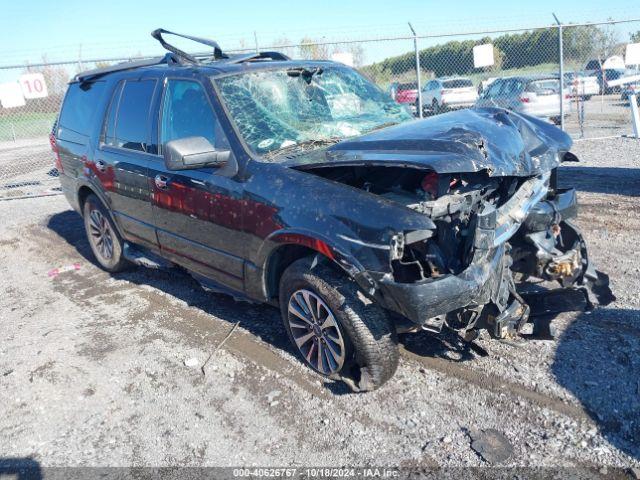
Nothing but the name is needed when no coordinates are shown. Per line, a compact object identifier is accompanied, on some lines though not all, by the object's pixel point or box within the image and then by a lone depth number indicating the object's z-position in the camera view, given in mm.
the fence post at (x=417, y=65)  10788
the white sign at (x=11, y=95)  12719
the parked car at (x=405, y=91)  19281
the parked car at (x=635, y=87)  17703
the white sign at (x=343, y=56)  12406
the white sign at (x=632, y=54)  12430
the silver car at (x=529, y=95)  15094
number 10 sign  13617
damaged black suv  3162
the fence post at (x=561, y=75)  10398
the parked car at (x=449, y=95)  18469
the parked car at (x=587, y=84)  19531
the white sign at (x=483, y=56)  11930
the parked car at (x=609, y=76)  20625
